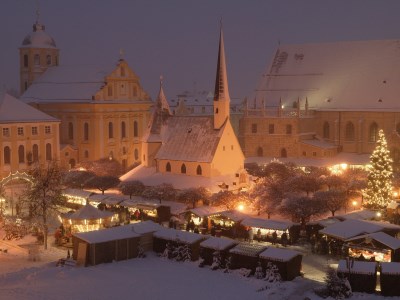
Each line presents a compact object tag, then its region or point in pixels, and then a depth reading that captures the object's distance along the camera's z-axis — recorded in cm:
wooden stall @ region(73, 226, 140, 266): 3069
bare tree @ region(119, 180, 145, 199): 4744
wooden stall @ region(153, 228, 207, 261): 3148
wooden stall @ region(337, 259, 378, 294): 2625
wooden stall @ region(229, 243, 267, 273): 2891
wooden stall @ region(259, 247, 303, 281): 2775
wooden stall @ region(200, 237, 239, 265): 3011
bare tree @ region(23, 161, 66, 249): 3812
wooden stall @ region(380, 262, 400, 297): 2593
